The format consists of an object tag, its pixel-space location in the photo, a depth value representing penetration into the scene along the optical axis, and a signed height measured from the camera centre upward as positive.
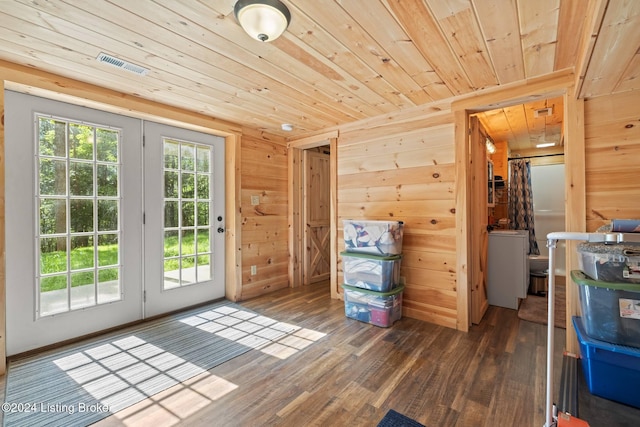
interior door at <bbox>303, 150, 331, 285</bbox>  4.46 -0.05
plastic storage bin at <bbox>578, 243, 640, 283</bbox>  1.61 -0.30
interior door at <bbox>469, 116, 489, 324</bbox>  2.90 -0.11
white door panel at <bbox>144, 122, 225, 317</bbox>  3.04 -0.04
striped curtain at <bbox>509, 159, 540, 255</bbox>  4.76 +0.19
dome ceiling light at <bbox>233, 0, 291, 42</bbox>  1.43 +1.01
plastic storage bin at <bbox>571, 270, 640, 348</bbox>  1.61 -0.58
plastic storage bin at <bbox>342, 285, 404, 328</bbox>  2.84 -0.95
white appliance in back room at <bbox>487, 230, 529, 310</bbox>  3.32 -0.67
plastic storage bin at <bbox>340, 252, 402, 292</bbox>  2.84 -0.60
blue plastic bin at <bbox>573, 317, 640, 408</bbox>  1.64 -0.95
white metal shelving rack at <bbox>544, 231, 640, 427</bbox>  1.32 -0.46
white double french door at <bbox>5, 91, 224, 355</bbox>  2.28 -0.04
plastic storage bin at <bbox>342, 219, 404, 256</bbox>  2.88 -0.25
